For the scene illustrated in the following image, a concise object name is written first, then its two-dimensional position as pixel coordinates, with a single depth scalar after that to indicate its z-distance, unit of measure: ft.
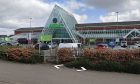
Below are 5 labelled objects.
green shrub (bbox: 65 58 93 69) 24.49
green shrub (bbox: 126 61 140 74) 22.16
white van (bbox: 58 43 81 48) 41.39
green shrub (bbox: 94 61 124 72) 23.00
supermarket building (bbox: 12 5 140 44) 128.14
